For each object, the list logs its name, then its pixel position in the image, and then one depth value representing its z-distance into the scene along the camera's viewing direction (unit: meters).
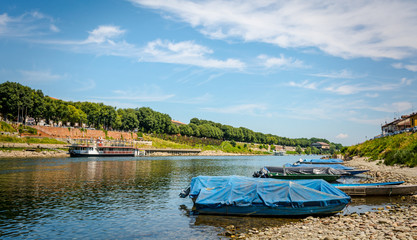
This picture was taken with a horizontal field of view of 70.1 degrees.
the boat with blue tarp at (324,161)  83.59
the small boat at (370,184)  33.56
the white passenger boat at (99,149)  122.93
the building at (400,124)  89.88
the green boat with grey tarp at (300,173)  46.09
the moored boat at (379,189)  31.86
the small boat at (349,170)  53.01
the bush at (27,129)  119.51
